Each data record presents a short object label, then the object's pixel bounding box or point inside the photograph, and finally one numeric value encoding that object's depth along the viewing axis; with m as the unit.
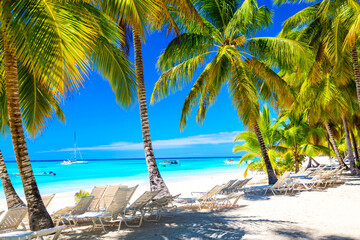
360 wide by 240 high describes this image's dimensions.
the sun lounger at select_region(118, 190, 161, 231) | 6.59
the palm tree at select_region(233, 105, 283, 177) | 17.55
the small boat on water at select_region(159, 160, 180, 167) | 80.64
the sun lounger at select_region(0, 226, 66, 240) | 4.41
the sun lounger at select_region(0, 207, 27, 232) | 5.31
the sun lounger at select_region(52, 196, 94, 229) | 6.46
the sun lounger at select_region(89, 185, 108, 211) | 7.90
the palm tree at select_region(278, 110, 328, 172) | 18.59
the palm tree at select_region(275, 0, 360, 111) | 10.32
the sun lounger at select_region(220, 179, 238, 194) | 9.65
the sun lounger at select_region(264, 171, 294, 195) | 10.27
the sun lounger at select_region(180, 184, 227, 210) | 8.21
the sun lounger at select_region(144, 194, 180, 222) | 7.05
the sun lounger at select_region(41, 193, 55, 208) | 6.92
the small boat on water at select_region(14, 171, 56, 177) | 49.87
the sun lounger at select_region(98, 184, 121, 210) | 8.11
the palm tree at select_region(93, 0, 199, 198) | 5.65
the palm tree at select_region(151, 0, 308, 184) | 11.62
